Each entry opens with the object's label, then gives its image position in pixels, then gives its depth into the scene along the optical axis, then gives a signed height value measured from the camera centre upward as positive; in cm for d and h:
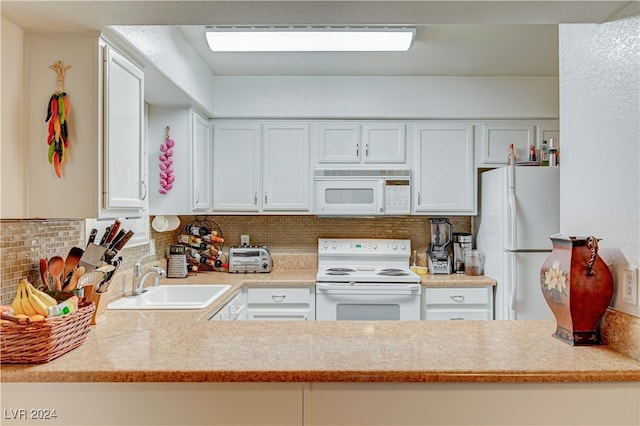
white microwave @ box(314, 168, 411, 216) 325 +16
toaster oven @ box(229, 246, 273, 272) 336 -38
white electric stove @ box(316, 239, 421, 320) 301 -61
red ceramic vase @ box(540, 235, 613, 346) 134 -24
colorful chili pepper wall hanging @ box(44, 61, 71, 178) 152 +31
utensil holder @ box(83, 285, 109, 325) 171 -38
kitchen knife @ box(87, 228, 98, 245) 179 -10
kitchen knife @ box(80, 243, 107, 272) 168 -18
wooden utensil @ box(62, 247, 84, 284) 162 -20
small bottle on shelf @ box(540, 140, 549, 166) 303 +44
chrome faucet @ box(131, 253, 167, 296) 253 -39
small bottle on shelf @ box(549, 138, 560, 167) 291 +39
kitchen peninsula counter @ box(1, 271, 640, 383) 119 -45
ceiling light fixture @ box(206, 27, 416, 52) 233 +101
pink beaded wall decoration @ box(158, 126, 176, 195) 285 +32
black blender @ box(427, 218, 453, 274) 336 -28
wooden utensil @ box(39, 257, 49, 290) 156 -22
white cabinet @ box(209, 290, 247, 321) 238 -61
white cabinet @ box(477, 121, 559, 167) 329 +59
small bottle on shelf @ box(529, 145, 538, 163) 307 +44
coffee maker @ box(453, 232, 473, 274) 337 -28
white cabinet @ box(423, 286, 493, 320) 304 -66
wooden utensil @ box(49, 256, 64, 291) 157 -21
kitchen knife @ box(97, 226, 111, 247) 185 -11
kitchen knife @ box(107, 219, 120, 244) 182 -8
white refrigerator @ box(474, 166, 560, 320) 279 -11
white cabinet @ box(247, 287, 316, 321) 304 -67
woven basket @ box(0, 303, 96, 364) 121 -38
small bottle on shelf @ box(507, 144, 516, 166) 283 +38
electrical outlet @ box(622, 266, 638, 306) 129 -23
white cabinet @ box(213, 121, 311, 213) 331 +37
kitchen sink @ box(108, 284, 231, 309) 260 -53
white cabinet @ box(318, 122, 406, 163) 331 +57
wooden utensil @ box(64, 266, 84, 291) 159 -25
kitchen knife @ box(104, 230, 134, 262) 183 -15
